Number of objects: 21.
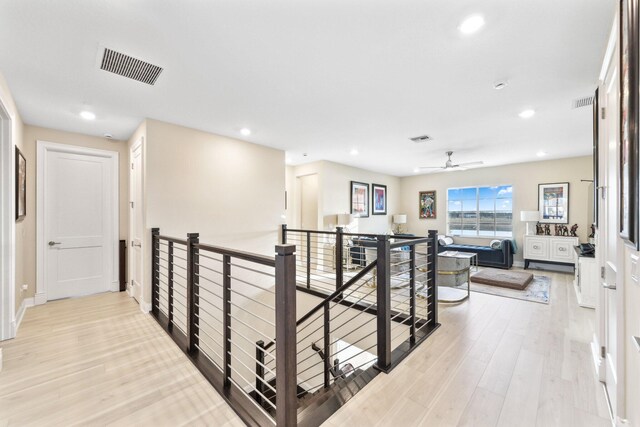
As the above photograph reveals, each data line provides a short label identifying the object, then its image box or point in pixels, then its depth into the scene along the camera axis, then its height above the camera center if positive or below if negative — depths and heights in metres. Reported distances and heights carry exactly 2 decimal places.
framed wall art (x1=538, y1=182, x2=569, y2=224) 6.43 +0.24
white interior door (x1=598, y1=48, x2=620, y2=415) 1.68 -0.17
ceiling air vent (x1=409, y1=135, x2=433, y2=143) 4.49 +1.25
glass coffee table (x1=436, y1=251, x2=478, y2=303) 4.25 -0.99
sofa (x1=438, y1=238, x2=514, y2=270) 6.46 -1.01
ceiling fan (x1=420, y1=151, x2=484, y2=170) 5.52 +0.97
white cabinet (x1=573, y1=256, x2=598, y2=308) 3.79 -0.99
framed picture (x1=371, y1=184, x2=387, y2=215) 8.05 +0.41
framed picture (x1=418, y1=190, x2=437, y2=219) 8.48 +0.26
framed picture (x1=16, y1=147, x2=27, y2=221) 3.07 +0.33
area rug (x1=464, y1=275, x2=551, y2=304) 4.23 -1.32
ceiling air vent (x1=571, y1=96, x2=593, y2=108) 2.99 +1.25
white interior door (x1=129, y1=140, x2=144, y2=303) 3.74 -0.17
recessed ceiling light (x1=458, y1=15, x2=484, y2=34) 1.77 +1.27
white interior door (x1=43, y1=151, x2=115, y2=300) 3.91 -0.16
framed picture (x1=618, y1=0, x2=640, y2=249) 1.05 +0.40
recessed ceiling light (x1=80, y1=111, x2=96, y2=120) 3.31 +1.22
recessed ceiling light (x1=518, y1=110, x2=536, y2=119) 3.38 +1.25
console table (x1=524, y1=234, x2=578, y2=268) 5.98 -0.85
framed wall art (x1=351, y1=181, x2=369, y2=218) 7.28 +0.38
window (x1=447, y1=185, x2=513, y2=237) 7.29 +0.04
